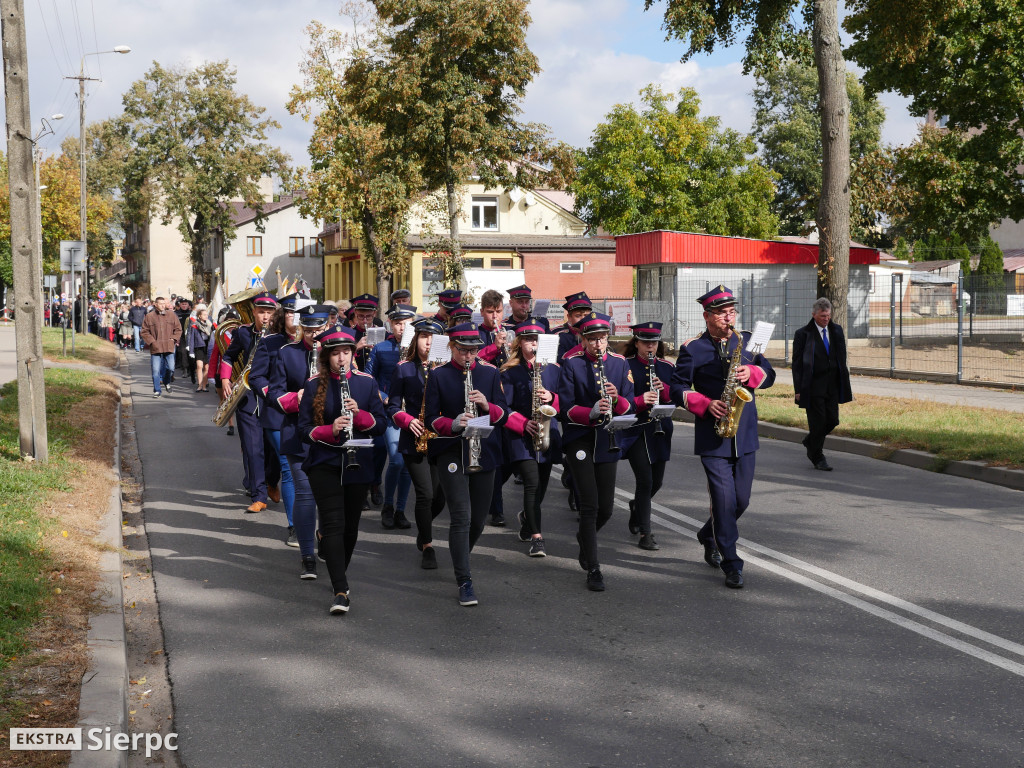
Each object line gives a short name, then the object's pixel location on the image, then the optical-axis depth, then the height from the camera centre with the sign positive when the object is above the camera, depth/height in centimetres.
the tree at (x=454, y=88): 3058 +583
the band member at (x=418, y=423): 723 -79
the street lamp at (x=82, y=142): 4646 +718
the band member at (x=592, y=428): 720 -83
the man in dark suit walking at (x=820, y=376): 1194 -83
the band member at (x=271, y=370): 829 -55
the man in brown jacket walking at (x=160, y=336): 2141 -71
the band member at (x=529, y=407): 752 -75
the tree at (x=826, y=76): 1917 +377
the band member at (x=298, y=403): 735 -70
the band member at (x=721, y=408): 707 -69
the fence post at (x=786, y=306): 2970 -21
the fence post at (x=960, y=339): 2141 -79
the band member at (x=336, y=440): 658 -82
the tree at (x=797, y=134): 7638 +1124
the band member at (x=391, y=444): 935 -122
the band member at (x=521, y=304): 1035 -5
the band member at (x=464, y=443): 683 -88
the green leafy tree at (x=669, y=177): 6300 +685
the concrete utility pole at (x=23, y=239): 1120 +61
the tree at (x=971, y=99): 2872 +532
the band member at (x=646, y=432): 800 -98
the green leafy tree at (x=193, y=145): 6322 +877
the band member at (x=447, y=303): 966 -4
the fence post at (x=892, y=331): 2341 -69
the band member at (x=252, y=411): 980 -98
